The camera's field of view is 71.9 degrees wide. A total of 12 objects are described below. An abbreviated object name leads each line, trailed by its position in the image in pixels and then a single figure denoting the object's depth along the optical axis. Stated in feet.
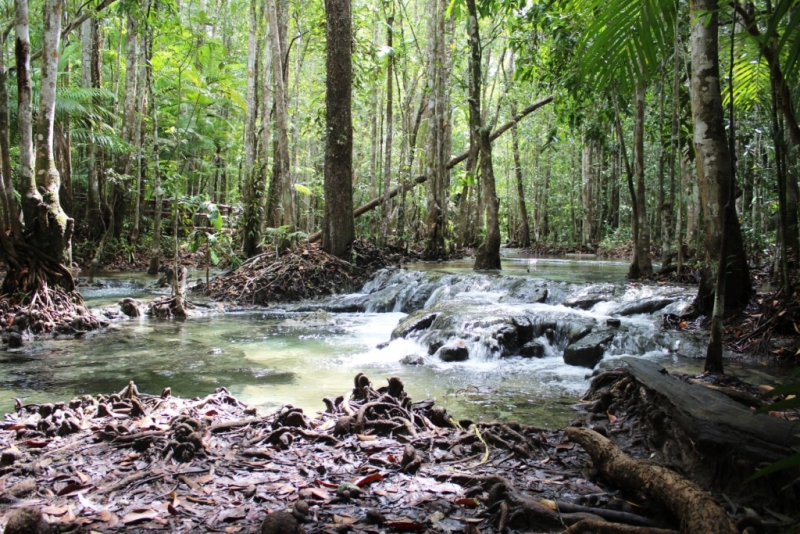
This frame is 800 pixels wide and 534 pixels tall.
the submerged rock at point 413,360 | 23.43
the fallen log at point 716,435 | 9.21
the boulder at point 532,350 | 24.71
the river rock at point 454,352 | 23.94
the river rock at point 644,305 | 27.63
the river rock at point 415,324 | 27.86
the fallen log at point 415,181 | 50.78
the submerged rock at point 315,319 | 32.46
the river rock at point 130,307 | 33.17
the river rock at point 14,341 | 24.22
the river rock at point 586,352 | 22.89
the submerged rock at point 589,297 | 30.81
